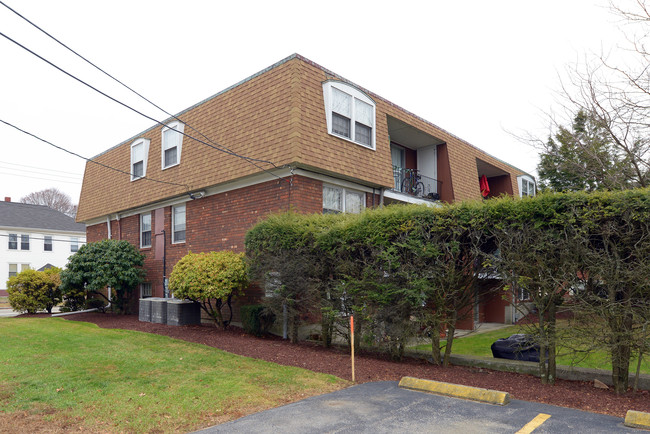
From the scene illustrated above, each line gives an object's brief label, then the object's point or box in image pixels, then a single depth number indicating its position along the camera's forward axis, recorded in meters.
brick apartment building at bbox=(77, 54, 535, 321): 11.95
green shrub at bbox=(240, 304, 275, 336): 11.20
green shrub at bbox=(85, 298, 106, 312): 18.59
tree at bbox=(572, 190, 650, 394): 6.06
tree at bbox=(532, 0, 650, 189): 9.01
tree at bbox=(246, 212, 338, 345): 9.47
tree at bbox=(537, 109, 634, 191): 10.05
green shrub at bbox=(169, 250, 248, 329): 11.15
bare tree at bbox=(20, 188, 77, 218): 60.47
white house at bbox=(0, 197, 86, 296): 37.28
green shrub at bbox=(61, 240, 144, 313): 15.58
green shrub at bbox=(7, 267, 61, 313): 18.06
